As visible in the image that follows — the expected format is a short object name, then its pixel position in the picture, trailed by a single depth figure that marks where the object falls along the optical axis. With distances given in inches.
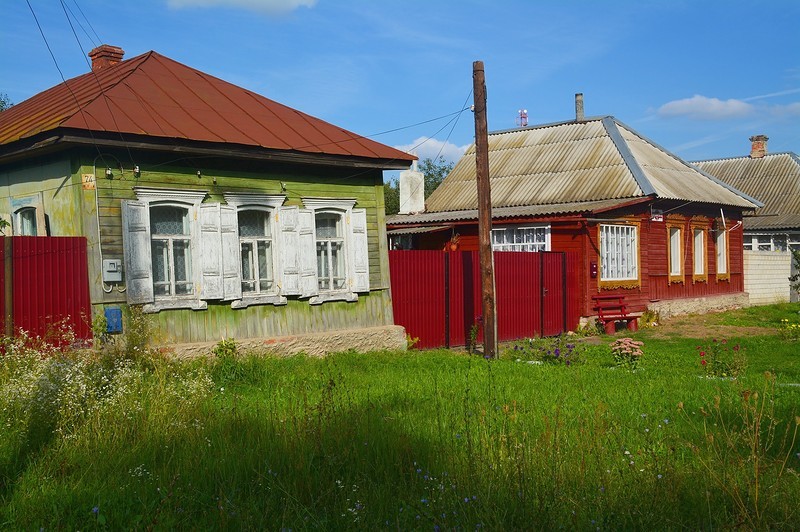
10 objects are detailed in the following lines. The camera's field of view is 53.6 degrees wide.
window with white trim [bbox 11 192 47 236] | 452.4
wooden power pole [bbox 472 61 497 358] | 524.4
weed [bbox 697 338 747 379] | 434.0
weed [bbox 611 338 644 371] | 473.7
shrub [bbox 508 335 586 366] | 488.7
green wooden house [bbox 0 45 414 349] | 431.2
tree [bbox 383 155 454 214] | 2425.9
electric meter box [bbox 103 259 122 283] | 424.8
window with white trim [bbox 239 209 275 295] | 508.4
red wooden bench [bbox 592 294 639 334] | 789.9
